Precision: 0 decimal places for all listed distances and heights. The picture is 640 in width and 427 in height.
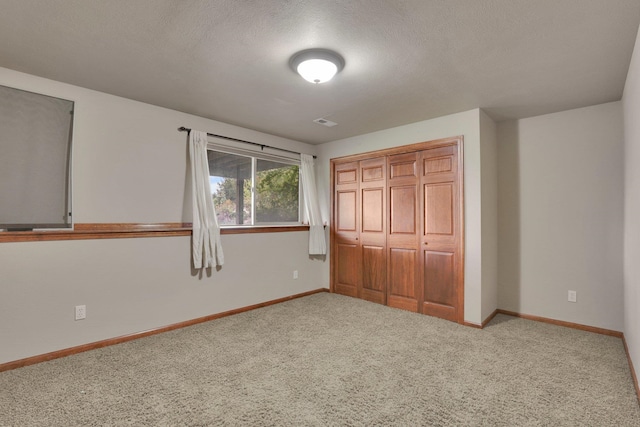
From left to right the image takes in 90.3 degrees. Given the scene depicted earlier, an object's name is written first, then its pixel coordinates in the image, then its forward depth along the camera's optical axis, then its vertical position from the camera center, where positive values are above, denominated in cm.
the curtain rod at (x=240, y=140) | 357 +101
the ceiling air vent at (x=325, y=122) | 386 +119
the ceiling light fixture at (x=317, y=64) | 227 +114
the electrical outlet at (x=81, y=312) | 277 -81
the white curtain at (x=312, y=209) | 482 +14
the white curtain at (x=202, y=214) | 350 +6
